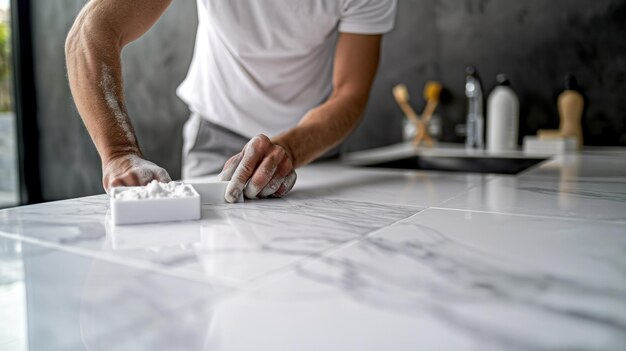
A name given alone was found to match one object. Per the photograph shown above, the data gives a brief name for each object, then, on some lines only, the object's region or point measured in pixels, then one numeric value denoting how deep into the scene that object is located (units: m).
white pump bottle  2.07
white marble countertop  0.45
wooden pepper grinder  2.00
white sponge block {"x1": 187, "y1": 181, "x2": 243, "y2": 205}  0.96
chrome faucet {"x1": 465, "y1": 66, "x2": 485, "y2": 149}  2.22
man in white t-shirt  1.02
